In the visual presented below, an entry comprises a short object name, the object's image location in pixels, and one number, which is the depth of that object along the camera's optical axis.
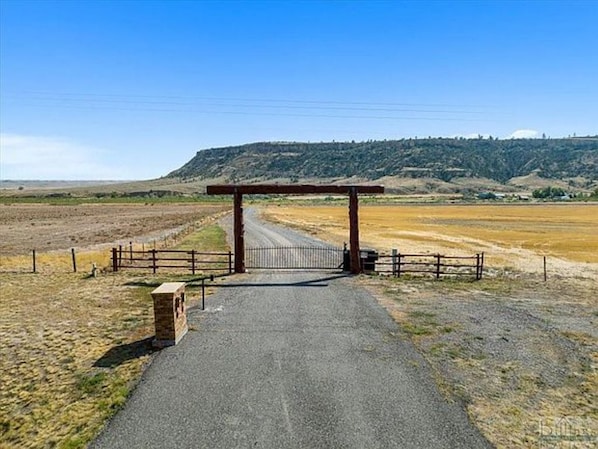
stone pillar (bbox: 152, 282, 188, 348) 11.46
